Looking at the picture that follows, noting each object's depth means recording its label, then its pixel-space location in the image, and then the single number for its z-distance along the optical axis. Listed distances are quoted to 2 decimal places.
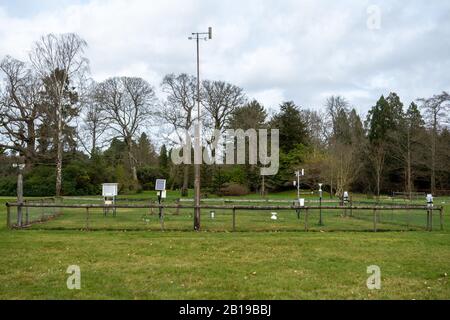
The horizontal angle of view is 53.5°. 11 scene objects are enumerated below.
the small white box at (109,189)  24.97
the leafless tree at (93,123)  49.36
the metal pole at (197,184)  15.51
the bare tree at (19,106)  42.16
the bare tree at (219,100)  55.03
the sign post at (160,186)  20.67
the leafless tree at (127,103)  51.31
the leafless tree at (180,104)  53.22
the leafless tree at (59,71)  37.41
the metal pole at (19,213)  15.68
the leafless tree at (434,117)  57.34
